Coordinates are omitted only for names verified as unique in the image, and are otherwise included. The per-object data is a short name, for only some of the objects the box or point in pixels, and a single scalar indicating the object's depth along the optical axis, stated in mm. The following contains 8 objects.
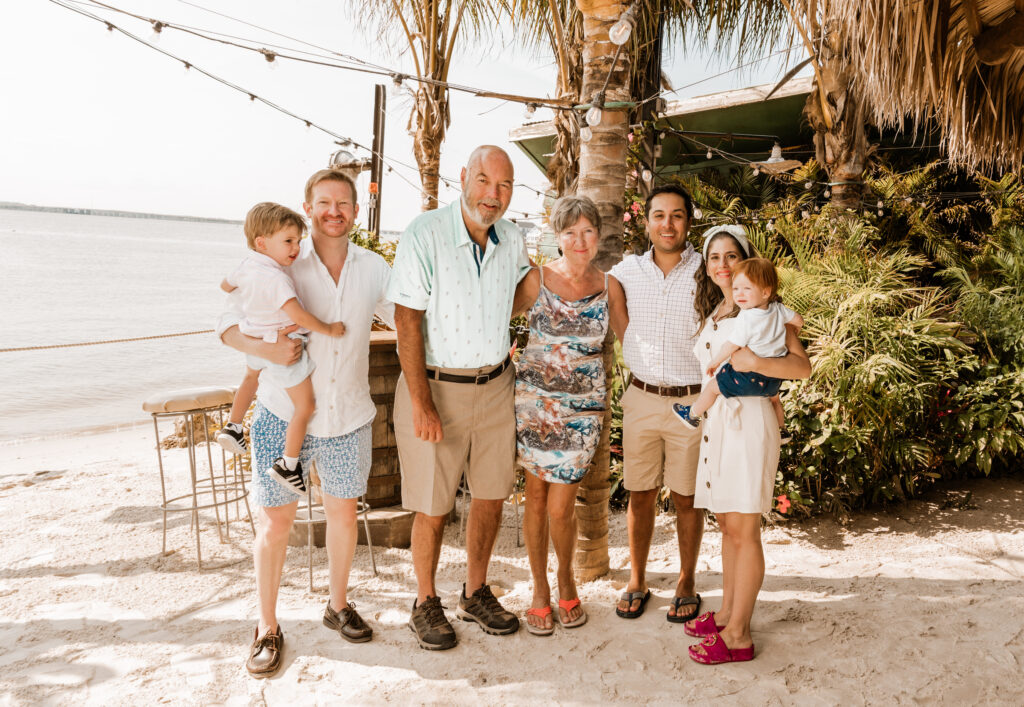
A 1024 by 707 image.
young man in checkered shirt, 3145
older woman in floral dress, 3086
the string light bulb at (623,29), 3701
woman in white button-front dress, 2793
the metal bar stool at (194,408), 4145
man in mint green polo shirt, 2945
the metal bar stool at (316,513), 3806
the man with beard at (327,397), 2885
